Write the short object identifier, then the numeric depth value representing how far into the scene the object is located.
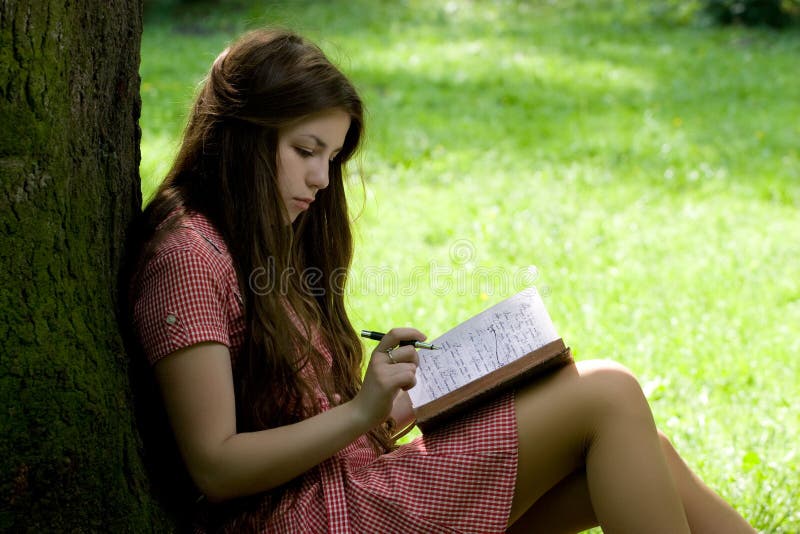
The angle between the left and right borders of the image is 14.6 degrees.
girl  3.87
